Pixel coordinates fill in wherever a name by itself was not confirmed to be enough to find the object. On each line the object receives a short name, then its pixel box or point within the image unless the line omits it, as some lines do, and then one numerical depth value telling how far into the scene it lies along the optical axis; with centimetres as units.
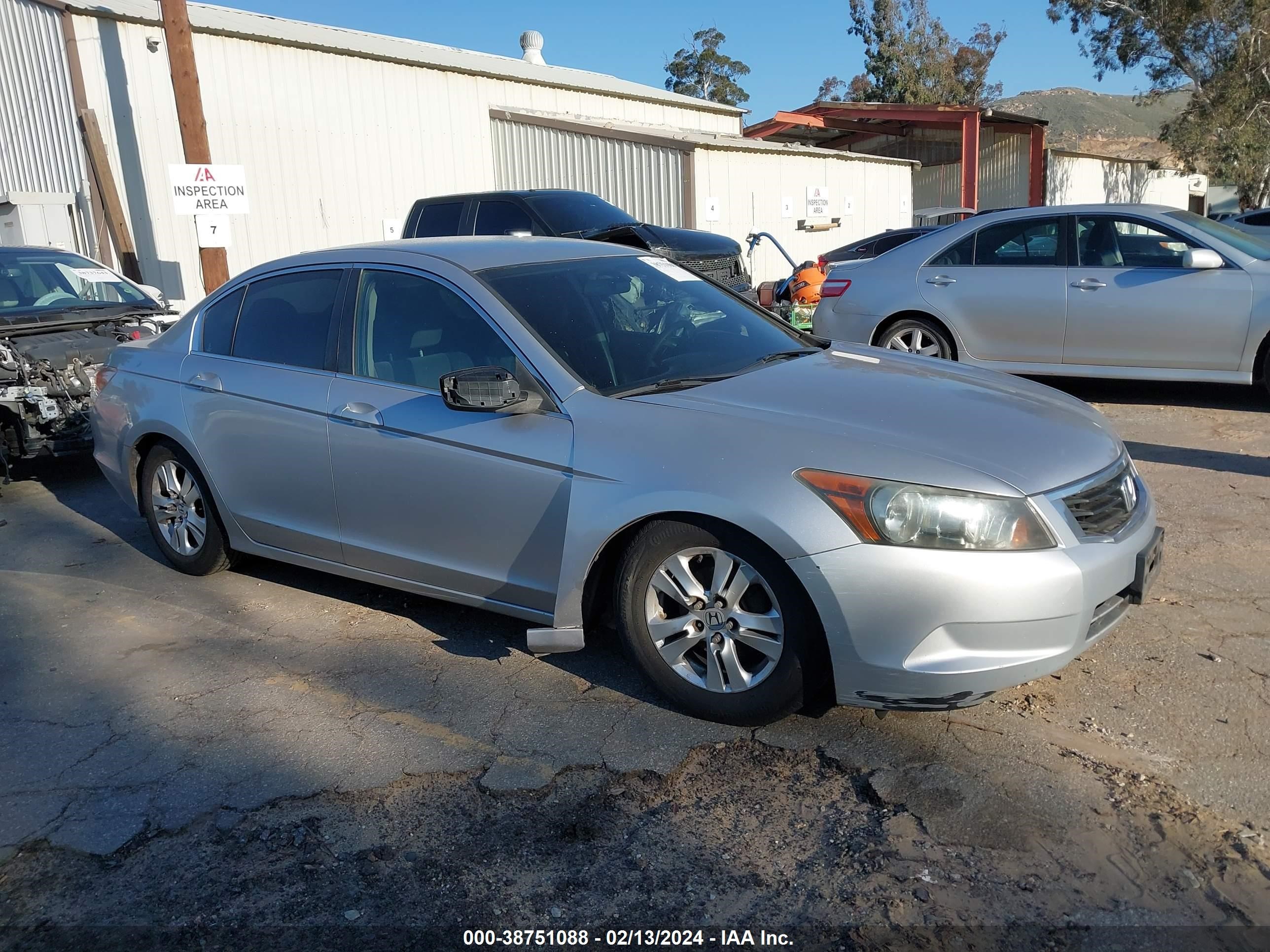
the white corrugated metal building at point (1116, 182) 3394
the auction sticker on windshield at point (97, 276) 887
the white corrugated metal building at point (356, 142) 1523
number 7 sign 1088
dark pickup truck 1113
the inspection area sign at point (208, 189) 1060
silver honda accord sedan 309
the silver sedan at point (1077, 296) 735
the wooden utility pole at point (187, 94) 1120
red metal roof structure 2669
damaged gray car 725
